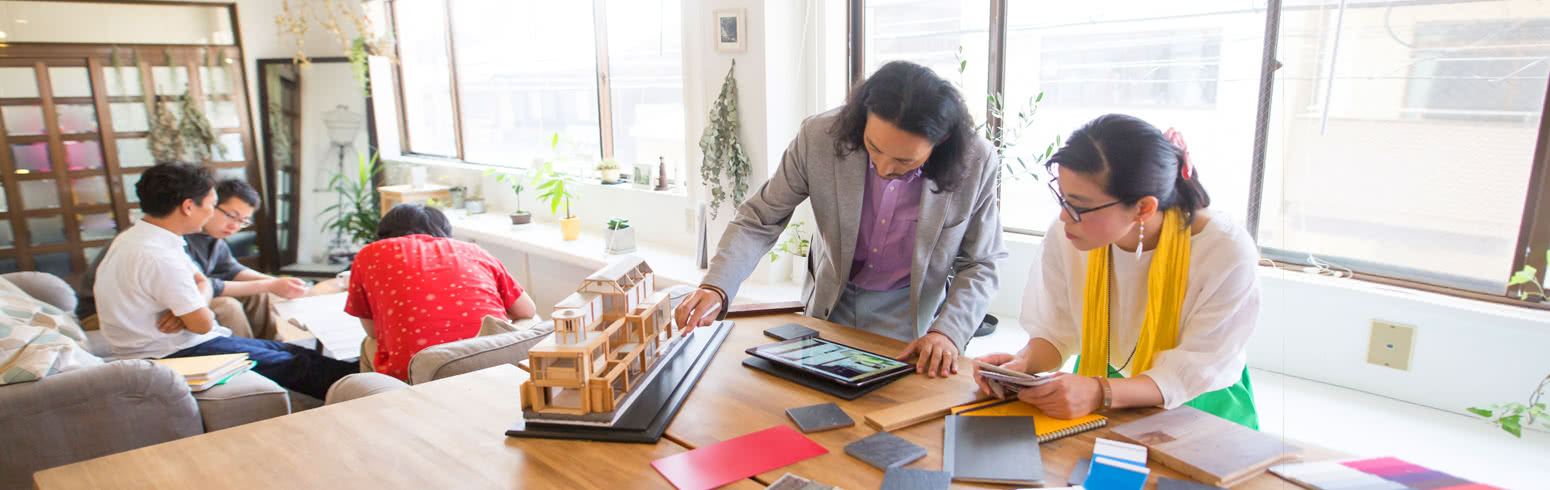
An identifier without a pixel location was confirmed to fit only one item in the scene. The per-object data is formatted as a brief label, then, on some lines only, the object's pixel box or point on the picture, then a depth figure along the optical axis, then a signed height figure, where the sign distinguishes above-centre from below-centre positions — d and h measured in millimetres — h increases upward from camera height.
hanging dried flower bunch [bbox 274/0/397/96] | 5645 +563
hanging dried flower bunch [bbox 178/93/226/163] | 5484 -119
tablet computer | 1549 -496
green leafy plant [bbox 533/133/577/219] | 4484 -417
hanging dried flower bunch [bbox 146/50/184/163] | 5387 -137
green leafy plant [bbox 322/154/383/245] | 5668 -666
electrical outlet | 1703 -513
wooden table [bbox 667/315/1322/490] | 1216 -519
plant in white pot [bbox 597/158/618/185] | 4523 -339
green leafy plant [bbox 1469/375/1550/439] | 1415 -552
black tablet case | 1501 -508
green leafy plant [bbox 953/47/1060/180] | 3049 -126
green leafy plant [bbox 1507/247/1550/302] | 1672 -383
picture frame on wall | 3332 +289
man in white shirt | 2730 -569
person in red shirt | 2480 -553
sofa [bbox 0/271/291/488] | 2059 -743
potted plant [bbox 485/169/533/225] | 4848 -615
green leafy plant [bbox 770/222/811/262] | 3490 -577
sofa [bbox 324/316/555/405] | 2051 -613
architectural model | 1345 -404
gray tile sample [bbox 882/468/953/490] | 1158 -518
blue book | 1106 -495
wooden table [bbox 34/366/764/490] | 1231 -528
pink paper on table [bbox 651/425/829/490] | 1208 -522
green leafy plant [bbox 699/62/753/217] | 3447 -184
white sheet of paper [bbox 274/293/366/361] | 3174 -850
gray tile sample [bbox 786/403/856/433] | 1358 -510
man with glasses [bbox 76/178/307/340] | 3311 -733
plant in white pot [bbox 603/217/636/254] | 4098 -627
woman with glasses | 1412 -314
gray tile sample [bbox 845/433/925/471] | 1236 -517
